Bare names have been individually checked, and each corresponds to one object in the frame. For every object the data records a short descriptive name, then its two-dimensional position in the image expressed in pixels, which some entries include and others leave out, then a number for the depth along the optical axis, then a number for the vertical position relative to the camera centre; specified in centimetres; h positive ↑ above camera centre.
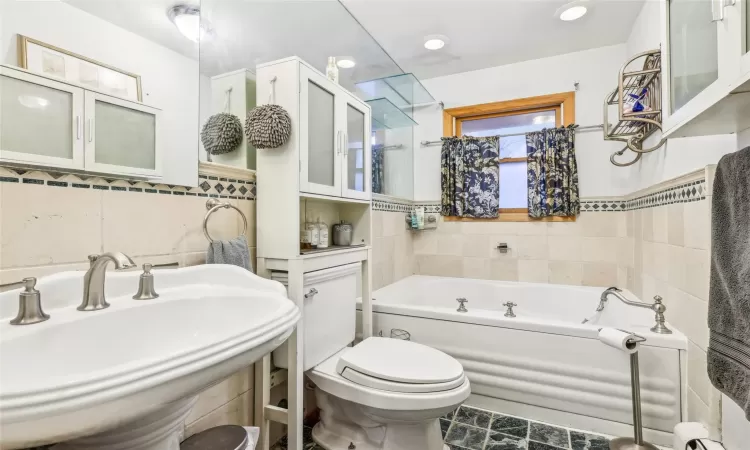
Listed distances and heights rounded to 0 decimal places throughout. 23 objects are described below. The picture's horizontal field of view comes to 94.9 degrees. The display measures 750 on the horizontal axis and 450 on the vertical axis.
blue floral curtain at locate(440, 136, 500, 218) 290 +43
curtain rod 261 +76
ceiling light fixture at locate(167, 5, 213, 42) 116 +73
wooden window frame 273 +98
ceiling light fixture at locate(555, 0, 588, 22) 206 +132
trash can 113 -71
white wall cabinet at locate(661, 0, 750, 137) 76 +42
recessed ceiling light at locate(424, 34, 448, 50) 245 +136
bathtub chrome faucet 160 -42
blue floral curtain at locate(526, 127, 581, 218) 265 +42
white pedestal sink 45 -23
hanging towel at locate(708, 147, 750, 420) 75 -13
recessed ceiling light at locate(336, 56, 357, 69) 232 +113
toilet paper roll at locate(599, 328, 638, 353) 142 -48
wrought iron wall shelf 175 +67
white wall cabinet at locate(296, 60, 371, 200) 138 +41
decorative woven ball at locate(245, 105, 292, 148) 129 +38
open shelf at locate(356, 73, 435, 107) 249 +111
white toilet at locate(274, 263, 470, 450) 130 -60
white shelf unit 134 +18
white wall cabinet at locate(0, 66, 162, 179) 79 +26
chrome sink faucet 80 -13
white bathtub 156 -68
